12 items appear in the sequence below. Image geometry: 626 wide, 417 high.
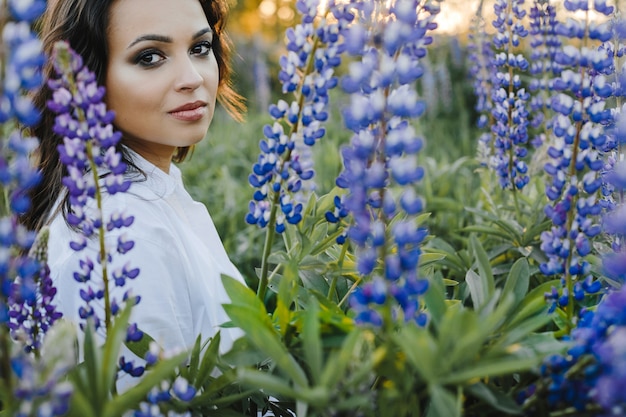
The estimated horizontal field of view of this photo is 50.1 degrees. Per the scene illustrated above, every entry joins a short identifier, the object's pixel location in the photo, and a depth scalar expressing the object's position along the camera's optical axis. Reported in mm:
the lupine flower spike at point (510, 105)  2215
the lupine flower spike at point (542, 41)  2449
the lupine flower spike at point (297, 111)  1364
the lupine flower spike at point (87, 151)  1252
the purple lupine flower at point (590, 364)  932
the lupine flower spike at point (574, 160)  1289
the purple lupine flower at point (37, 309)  1260
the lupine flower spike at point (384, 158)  1030
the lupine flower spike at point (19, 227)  977
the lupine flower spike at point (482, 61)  3117
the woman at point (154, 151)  1767
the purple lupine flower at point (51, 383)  998
